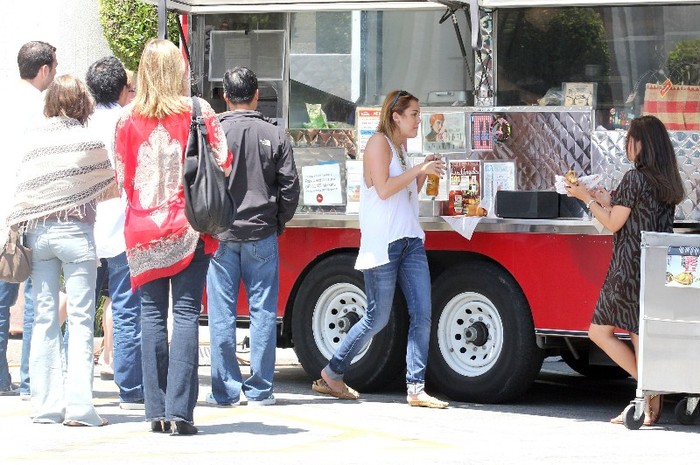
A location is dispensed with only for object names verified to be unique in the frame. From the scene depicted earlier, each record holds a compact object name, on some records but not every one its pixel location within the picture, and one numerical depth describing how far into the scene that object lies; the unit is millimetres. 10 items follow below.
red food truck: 15581
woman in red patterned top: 12996
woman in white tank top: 15568
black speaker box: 15595
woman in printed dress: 14531
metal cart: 13943
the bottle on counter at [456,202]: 16291
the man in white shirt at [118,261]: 15158
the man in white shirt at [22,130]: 15199
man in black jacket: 15322
